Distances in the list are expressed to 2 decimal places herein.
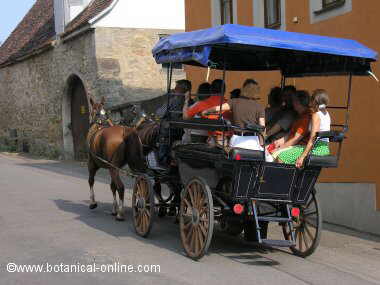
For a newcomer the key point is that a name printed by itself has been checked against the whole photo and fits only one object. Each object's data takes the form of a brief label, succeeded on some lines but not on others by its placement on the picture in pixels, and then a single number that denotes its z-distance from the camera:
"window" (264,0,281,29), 12.48
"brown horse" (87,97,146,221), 9.91
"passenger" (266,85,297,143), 7.93
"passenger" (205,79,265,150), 7.08
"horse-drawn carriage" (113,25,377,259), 6.90
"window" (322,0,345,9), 10.36
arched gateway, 24.14
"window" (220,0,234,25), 14.44
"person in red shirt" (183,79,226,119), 7.72
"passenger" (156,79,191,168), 8.80
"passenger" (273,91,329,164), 7.29
